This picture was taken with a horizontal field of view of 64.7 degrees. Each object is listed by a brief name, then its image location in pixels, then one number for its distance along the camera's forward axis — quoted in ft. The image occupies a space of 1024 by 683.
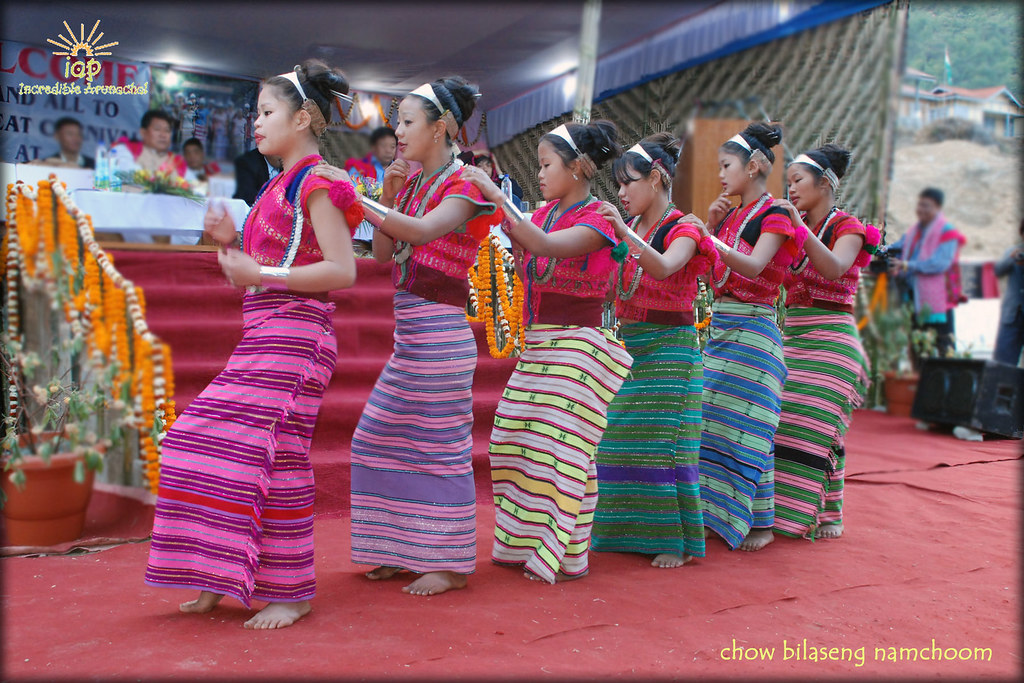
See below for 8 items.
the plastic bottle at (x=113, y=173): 14.87
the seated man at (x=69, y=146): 15.87
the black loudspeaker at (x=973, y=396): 16.79
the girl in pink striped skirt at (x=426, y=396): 9.14
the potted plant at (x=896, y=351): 15.91
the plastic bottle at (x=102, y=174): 14.83
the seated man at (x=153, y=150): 15.65
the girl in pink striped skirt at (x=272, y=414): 7.62
